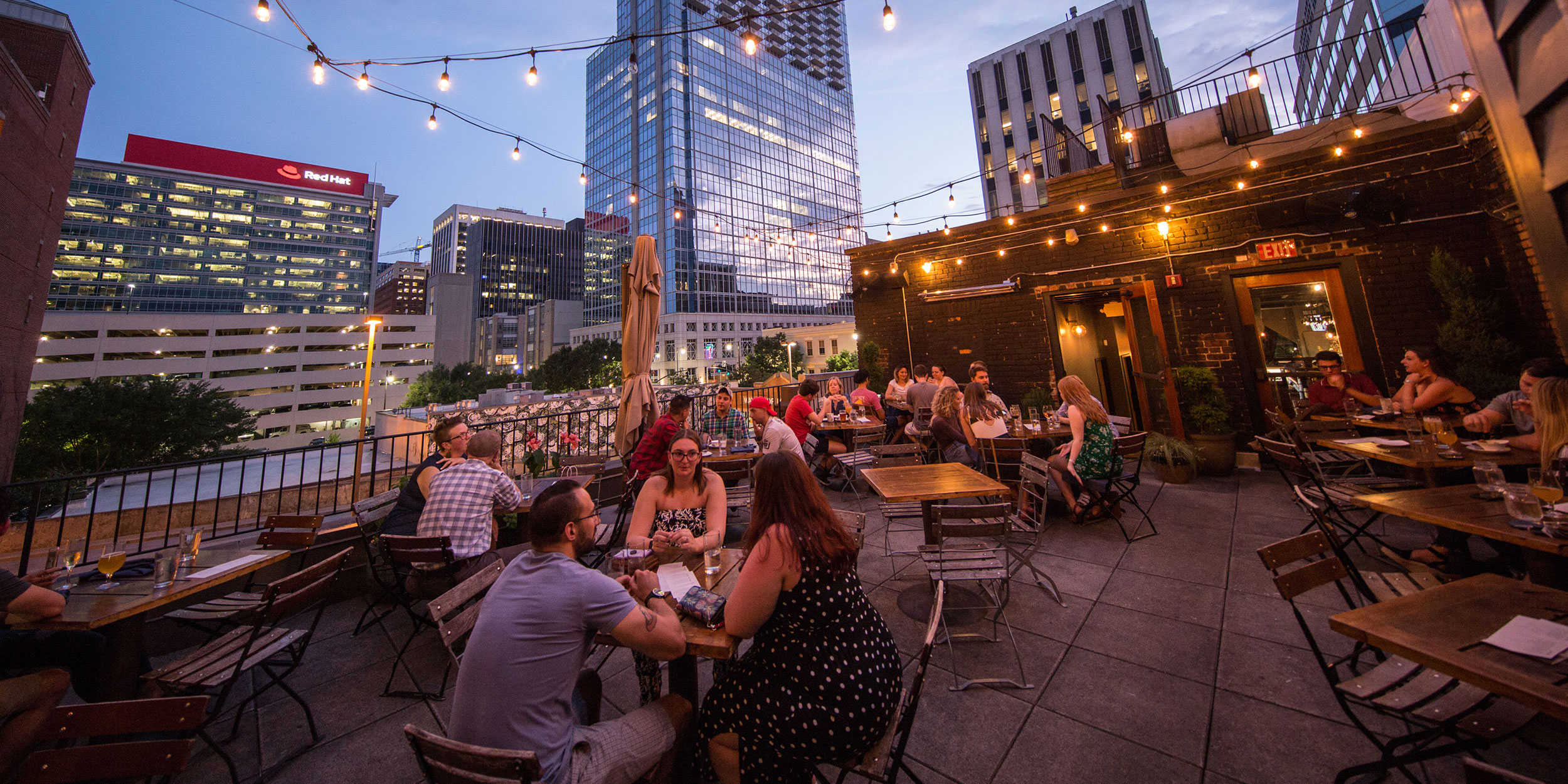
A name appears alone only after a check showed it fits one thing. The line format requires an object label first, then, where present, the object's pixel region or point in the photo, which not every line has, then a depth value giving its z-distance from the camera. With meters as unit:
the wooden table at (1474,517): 2.21
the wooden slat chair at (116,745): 1.40
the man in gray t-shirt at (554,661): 1.55
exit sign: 7.27
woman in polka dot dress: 1.72
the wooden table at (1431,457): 3.41
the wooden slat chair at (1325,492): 3.77
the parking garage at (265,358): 52.19
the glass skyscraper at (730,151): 60.38
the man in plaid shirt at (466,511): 3.46
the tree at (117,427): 23.34
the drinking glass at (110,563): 2.73
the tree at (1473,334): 5.56
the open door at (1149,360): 8.11
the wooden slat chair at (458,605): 2.08
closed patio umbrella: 5.91
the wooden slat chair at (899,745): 1.61
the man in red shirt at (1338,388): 6.14
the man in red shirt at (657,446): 4.97
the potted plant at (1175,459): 6.57
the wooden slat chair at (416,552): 3.20
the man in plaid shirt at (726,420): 6.55
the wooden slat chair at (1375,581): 2.44
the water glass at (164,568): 2.69
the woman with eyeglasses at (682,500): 3.28
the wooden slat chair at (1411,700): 1.71
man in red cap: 5.12
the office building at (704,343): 60.44
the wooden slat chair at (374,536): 3.91
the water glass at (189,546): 2.91
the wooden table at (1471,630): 1.38
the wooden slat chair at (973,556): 3.01
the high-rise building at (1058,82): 34.47
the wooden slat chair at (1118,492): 4.87
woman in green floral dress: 4.95
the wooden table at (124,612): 2.43
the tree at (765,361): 52.56
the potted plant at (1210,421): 6.72
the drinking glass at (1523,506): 2.29
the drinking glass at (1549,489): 2.32
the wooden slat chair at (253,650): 2.38
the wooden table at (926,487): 3.65
